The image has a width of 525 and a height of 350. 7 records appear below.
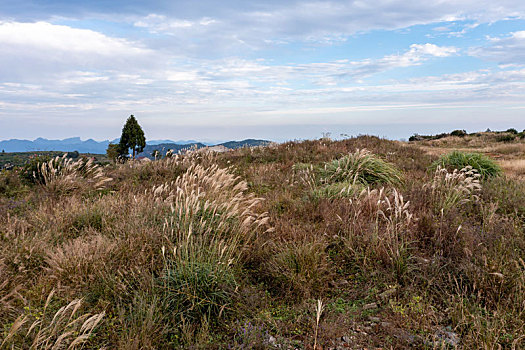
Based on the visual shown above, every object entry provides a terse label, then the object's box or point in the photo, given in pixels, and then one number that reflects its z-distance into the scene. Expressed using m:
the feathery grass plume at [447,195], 5.18
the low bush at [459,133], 34.81
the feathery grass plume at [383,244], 3.43
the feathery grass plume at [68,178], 7.15
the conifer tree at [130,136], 54.84
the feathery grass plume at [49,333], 2.37
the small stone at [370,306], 2.99
